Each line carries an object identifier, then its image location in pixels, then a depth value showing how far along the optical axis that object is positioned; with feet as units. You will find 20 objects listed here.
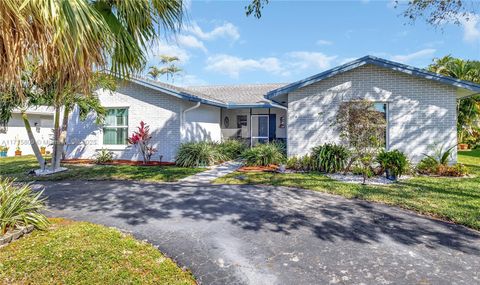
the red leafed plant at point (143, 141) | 44.75
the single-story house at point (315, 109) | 36.88
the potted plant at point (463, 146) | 75.56
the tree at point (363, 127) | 28.68
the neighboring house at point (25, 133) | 64.28
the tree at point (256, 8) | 24.65
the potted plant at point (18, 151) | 64.23
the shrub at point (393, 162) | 30.91
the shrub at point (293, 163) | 38.28
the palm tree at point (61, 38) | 10.55
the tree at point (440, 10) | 27.60
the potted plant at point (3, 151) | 61.16
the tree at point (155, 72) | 124.49
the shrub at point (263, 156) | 40.93
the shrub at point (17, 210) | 14.25
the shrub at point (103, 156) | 46.05
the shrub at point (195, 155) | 41.83
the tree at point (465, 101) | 75.05
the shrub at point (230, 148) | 49.67
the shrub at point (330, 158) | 35.63
